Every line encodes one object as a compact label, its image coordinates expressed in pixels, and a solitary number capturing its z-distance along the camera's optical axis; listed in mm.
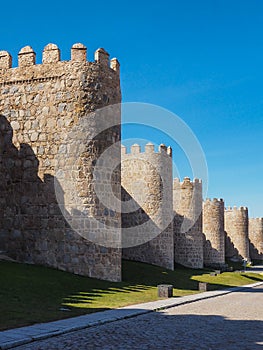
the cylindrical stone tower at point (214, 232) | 47062
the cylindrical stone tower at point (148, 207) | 33219
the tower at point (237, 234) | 57875
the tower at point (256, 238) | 68125
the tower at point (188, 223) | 40594
